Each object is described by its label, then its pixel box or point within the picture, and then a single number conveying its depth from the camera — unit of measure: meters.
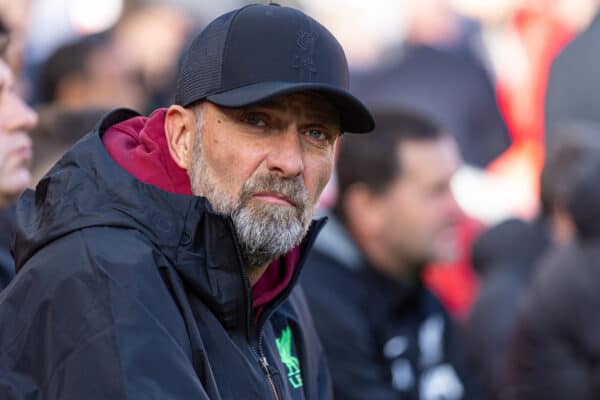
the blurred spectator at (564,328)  10.62
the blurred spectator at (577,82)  15.51
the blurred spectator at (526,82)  17.62
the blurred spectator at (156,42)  17.20
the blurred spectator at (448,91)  17.50
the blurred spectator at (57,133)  8.90
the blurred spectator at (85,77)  12.80
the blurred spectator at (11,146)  7.37
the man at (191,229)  5.03
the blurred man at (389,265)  9.59
